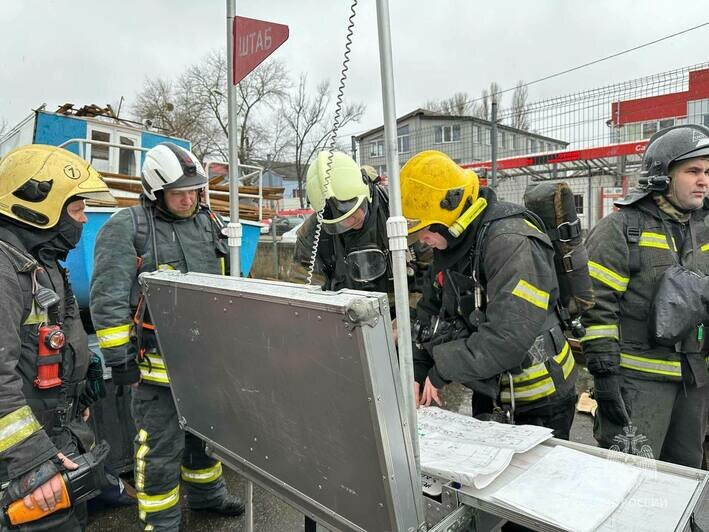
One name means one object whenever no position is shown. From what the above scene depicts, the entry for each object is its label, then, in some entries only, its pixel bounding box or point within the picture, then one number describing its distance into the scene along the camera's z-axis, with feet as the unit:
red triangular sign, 6.93
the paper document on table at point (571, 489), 3.83
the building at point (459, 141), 29.46
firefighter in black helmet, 7.68
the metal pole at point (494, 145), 18.94
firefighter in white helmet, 8.37
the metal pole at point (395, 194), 4.19
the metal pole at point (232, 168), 7.56
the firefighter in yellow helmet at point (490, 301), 5.98
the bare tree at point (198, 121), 69.57
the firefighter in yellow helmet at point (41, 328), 5.74
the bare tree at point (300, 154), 74.84
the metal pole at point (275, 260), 34.53
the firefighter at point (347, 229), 9.62
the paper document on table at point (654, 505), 3.77
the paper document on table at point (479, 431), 5.04
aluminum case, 3.66
